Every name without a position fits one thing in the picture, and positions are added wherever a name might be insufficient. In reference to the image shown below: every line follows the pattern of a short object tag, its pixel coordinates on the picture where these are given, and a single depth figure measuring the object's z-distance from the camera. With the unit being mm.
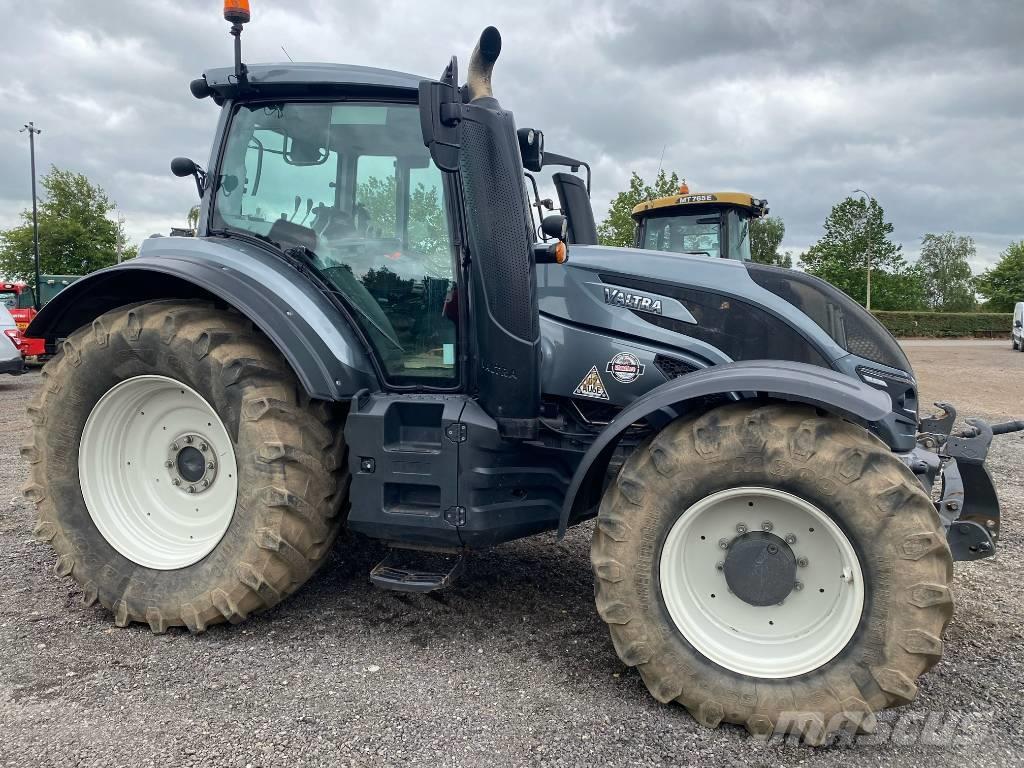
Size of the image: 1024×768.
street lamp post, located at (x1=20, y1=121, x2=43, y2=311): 32219
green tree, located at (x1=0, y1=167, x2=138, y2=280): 41312
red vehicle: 15164
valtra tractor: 2572
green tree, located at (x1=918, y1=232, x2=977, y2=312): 69562
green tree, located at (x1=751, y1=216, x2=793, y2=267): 54847
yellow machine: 10352
